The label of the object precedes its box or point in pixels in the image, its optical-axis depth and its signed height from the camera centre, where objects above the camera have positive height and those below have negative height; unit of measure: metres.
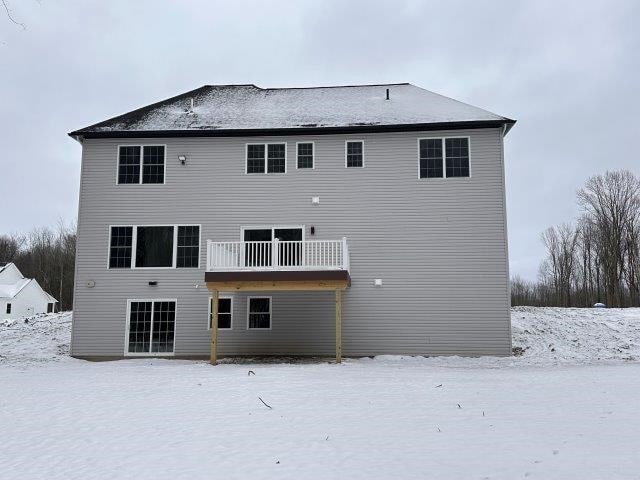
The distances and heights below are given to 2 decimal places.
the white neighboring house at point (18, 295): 49.31 +0.81
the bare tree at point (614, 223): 42.25 +6.10
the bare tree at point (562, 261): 52.09 +4.04
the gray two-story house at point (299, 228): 17.77 +2.43
